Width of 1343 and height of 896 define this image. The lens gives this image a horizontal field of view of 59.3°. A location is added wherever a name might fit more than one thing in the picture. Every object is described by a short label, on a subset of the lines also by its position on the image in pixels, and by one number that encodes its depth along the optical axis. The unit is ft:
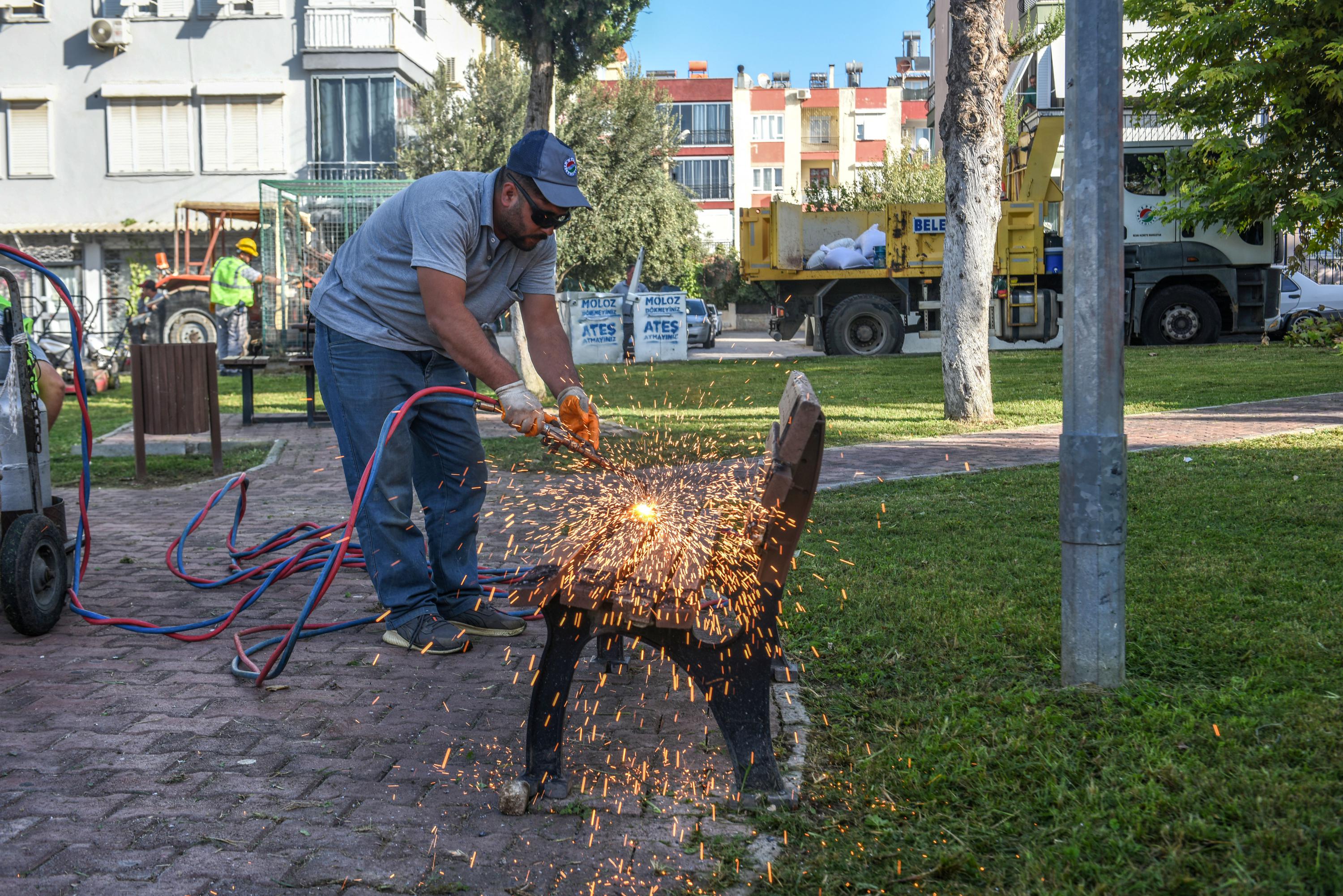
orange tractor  64.44
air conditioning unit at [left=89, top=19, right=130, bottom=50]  96.37
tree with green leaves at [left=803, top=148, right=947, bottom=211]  138.10
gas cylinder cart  14.96
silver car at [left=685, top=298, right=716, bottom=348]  110.42
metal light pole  11.59
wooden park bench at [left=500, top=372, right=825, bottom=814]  10.02
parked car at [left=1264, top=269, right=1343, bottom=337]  73.46
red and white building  233.35
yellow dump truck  65.31
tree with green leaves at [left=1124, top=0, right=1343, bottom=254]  33.53
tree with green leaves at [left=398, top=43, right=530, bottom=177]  98.84
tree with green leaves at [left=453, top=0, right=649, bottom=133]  47.80
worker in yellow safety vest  61.62
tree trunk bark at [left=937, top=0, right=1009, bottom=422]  33.86
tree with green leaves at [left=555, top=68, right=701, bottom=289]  107.96
